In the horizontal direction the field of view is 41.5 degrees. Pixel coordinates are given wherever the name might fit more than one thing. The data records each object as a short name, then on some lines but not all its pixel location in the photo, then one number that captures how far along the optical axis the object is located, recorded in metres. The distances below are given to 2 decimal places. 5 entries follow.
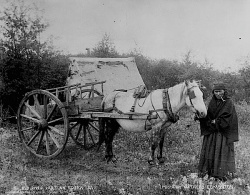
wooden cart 7.45
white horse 6.57
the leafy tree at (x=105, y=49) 18.06
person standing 6.28
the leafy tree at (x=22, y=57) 12.02
